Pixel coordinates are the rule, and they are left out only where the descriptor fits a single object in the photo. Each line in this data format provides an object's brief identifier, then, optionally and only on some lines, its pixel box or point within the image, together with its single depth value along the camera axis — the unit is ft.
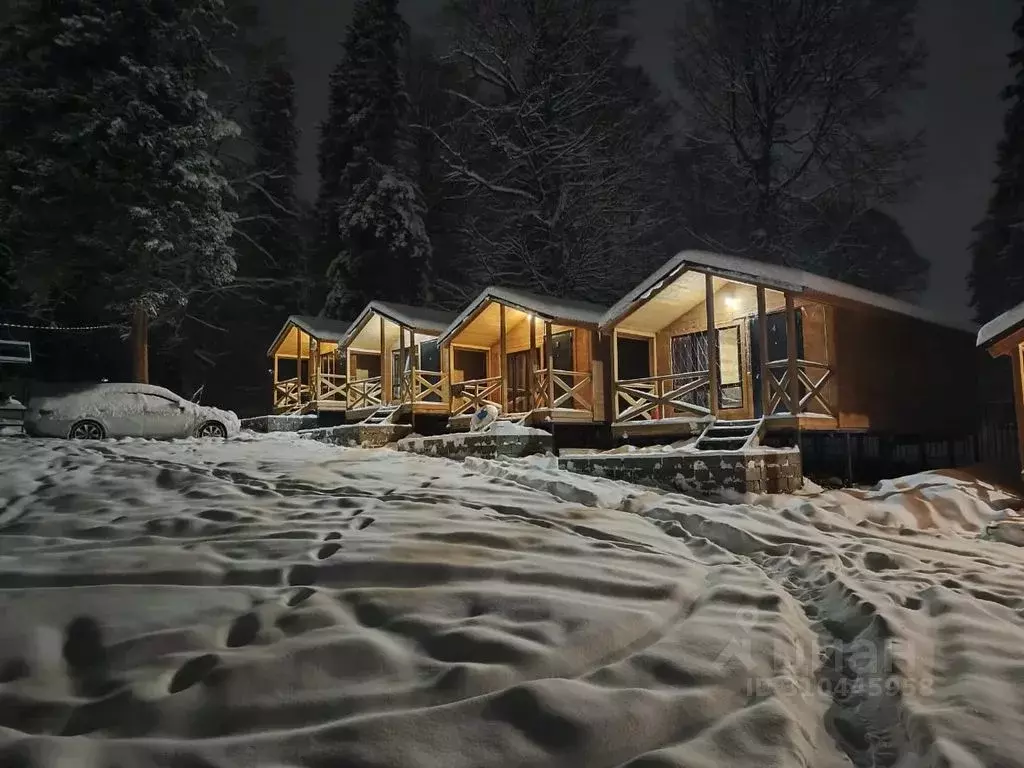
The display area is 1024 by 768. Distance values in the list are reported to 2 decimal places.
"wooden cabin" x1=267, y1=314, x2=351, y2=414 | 81.92
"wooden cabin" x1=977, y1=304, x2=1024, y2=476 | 29.14
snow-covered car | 46.73
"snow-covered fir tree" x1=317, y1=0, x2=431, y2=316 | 96.43
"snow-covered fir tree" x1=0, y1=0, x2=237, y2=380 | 61.52
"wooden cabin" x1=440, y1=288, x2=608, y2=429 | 51.06
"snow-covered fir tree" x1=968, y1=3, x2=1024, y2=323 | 69.05
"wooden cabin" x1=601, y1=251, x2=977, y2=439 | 38.01
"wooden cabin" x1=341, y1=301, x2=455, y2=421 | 63.46
